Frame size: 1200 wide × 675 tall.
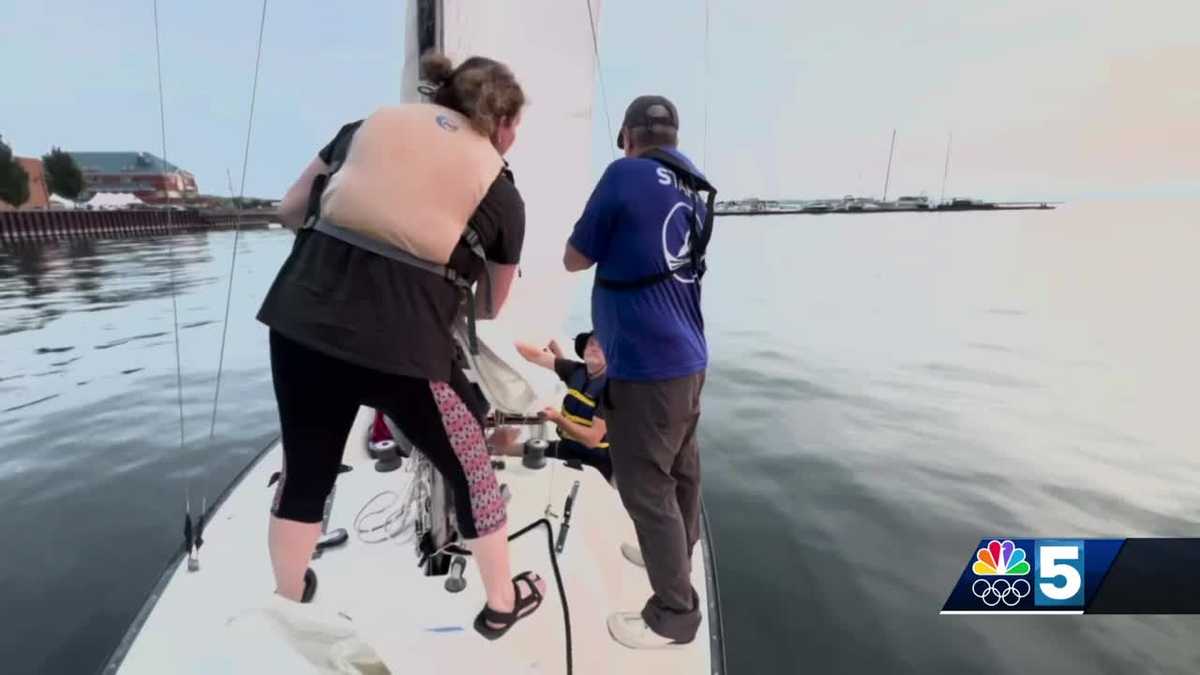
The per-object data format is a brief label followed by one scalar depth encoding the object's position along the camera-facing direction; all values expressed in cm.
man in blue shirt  167
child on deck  293
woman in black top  130
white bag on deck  164
